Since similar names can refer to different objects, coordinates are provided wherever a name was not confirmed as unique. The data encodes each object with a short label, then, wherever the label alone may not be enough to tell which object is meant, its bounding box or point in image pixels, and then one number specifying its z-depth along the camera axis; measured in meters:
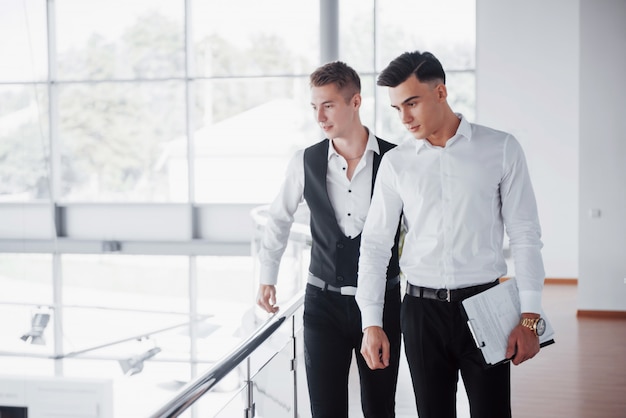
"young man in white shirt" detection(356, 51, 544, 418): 1.84
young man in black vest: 2.25
